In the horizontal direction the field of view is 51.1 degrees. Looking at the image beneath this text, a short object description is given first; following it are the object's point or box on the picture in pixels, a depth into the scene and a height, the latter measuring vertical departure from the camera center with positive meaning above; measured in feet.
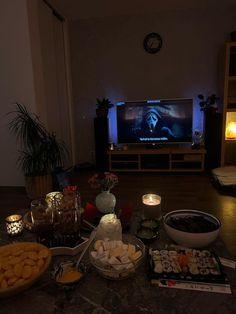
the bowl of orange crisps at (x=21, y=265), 2.61 -1.63
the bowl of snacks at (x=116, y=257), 2.85 -1.63
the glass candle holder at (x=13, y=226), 3.86 -1.60
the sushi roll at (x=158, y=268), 2.93 -1.76
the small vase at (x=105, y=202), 4.47 -1.45
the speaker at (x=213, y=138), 12.60 -0.99
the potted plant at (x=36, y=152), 9.77 -1.16
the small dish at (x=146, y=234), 3.63 -1.71
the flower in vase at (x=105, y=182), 4.54 -1.10
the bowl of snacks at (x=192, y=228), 3.37 -1.53
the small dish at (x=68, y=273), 2.79 -1.76
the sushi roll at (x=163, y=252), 3.23 -1.73
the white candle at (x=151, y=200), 4.37 -1.41
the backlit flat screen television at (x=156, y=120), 13.15 -0.01
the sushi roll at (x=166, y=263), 3.02 -1.75
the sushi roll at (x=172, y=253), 3.19 -1.72
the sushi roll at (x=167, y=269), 2.93 -1.77
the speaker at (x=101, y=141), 13.48 -1.07
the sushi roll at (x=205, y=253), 3.17 -1.72
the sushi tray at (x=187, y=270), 2.75 -1.76
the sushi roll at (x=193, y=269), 2.88 -1.76
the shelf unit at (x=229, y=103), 12.00 +0.77
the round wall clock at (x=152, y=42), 13.38 +4.20
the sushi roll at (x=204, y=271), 2.86 -1.76
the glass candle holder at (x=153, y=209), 4.31 -1.53
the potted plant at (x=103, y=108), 13.55 +0.74
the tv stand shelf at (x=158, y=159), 12.84 -2.06
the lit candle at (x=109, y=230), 3.40 -1.49
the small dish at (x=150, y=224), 3.92 -1.66
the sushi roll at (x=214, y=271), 2.85 -1.76
